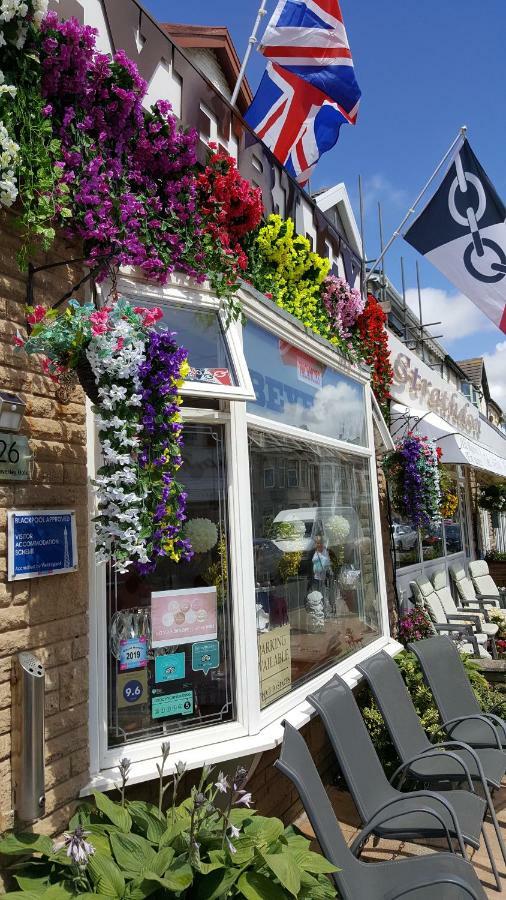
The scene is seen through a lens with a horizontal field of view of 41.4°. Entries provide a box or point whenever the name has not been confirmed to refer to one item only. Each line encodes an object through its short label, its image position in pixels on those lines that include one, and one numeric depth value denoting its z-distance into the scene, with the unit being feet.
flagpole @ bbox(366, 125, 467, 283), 22.04
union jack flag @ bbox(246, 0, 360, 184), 17.11
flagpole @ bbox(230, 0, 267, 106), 16.29
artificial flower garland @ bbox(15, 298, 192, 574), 7.98
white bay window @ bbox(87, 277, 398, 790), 10.03
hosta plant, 6.89
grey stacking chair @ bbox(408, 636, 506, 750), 14.57
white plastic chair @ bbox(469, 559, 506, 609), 38.70
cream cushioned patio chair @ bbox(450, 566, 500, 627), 34.42
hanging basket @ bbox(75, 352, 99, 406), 8.28
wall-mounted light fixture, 7.92
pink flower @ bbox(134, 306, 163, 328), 8.57
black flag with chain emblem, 22.72
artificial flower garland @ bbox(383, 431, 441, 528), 21.71
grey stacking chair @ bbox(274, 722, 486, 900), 8.22
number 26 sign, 8.08
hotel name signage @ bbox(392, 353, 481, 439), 23.95
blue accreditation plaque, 8.13
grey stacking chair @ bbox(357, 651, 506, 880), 11.97
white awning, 24.22
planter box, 46.80
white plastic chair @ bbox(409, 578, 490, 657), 24.47
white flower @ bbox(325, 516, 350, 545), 16.81
